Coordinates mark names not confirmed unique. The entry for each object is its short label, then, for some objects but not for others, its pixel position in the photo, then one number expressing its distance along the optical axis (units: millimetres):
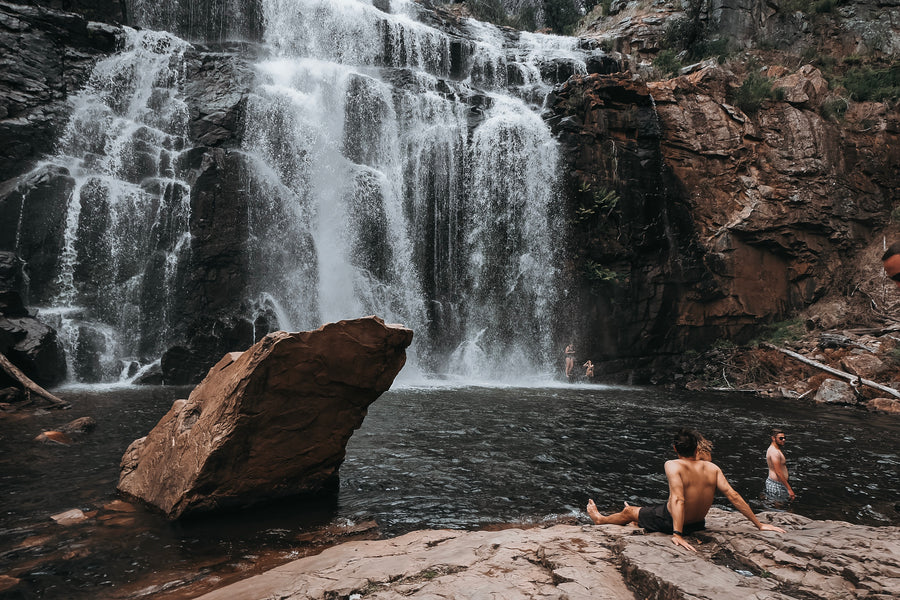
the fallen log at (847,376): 14027
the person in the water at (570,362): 18812
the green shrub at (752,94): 20719
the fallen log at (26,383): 10078
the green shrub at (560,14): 37531
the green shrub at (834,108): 20969
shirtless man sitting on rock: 3936
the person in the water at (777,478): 6211
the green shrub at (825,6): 24312
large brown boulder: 4934
